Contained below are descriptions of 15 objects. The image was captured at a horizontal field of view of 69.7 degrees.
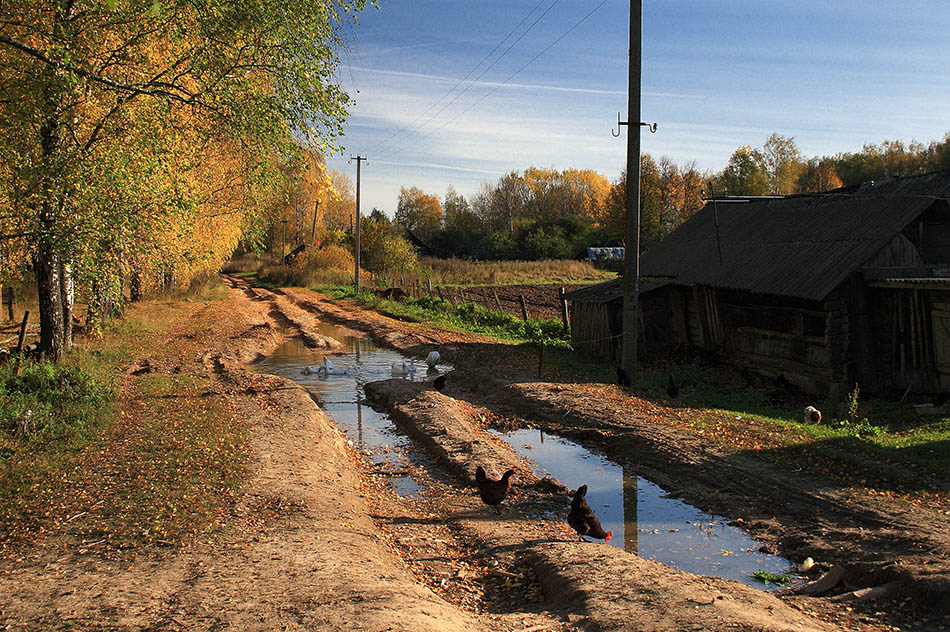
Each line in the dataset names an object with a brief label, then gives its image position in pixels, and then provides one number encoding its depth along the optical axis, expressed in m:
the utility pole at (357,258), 49.91
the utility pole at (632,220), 16.42
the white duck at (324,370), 21.05
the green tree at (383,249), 59.48
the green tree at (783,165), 94.44
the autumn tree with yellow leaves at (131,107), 11.70
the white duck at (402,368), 20.70
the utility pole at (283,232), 76.61
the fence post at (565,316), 26.42
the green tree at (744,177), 77.88
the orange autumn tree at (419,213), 119.88
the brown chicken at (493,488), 9.43
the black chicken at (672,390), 16.30
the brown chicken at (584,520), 8.59
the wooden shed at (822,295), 16.02
